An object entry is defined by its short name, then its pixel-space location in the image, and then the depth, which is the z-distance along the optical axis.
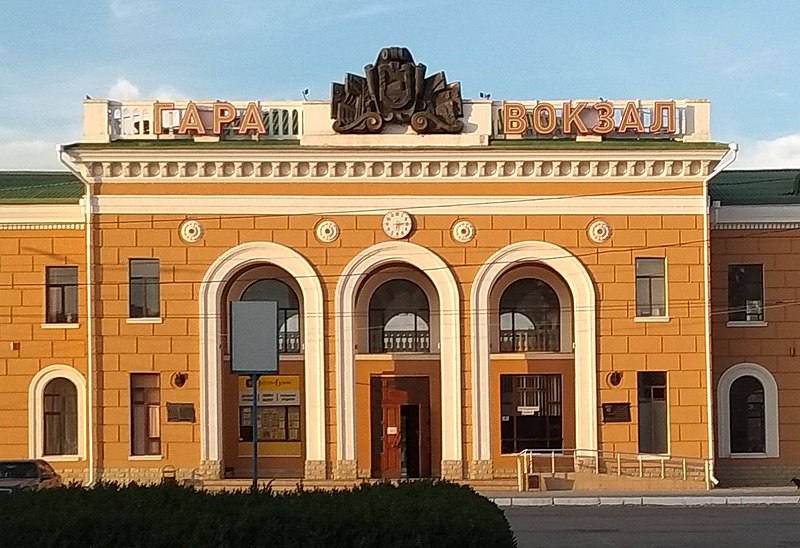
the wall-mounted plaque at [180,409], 32.06
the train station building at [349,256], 32.03
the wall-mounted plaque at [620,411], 32.41
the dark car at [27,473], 26.91
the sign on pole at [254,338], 17.11
